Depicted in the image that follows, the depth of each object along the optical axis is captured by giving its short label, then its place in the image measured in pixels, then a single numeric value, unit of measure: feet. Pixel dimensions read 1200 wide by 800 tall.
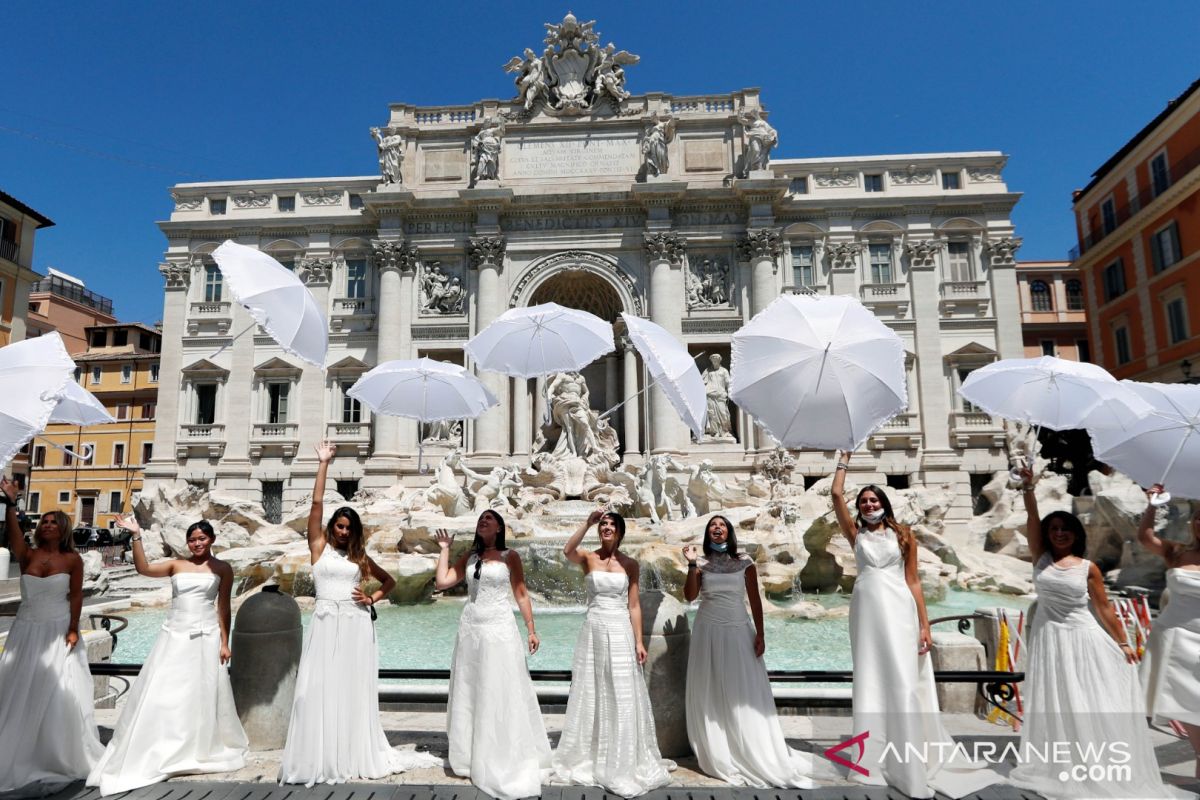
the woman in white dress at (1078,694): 14.17
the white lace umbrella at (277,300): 18.04
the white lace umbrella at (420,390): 27.14
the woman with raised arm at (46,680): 15.34
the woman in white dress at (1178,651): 15.33
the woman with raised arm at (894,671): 14.79
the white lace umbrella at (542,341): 25.30
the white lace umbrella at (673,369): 19.90
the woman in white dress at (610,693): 15.12
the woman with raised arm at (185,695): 15.29
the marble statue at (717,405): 82.33
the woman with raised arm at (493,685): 14.98
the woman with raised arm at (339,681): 15.35
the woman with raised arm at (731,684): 15.51
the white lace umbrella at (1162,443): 17.72
